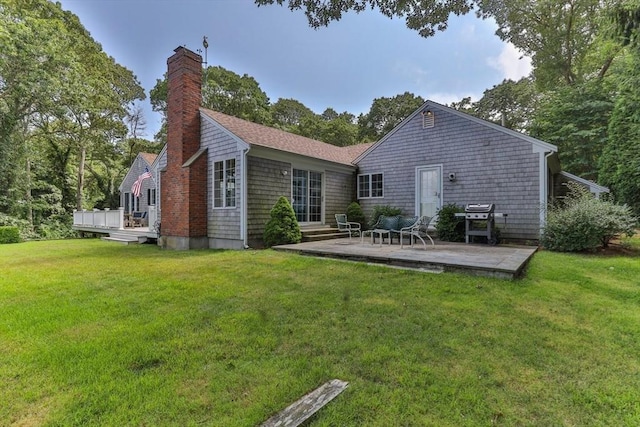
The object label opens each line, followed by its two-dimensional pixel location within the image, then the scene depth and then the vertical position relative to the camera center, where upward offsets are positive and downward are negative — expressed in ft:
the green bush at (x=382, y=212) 36.14 -0.08
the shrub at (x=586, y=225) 24.53 -1.13
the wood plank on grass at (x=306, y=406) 5.67 -3.89
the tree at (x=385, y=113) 98.01 +31.96
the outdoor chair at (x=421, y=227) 24.62 -1.45
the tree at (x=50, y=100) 45.57 +19.20
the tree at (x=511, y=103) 79.06 +30.13
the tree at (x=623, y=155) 38.99 +7.82
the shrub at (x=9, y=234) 45.18 -3.30
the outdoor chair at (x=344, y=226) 33.77 -1.71
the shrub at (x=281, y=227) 28.73 -1.45
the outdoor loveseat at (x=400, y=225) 25.61 -1.23
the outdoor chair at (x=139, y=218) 57.61 -1.19
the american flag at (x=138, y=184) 52.48 +4.84
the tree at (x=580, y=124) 52.83 +15.68
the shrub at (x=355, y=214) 38.55 -0.33
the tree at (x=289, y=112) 103.40 +34.57
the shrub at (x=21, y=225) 49.88 -2.14
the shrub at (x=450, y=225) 31.04 -1.41
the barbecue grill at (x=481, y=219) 27.76 -0.86
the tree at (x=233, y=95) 81.46 +31.69
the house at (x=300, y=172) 29.37 +4.22
